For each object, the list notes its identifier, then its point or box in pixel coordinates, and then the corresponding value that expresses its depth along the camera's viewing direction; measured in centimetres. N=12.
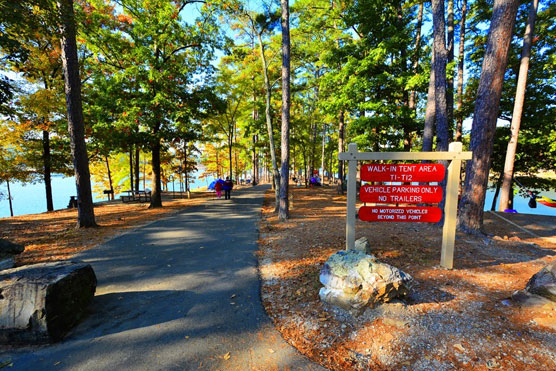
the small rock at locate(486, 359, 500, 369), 230
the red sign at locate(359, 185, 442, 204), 423
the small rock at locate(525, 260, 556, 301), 313
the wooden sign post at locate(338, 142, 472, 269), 418
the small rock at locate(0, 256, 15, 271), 434
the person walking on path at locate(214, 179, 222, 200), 1585
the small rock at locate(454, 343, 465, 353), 252
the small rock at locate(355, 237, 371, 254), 500
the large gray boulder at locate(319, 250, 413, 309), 319
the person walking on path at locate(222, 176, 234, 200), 1534
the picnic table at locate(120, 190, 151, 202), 1573
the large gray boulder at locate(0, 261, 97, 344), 273
